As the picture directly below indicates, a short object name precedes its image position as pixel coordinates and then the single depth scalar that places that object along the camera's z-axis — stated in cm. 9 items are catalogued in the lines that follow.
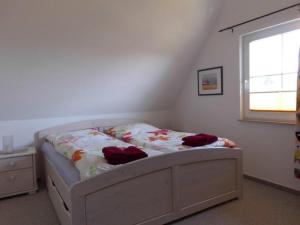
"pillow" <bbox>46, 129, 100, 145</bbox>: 280
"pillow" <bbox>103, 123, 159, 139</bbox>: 321
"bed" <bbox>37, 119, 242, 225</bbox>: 172
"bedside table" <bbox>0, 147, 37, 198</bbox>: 269
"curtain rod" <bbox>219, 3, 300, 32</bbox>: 244
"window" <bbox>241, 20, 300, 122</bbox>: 256
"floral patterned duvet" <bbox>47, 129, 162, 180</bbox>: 182
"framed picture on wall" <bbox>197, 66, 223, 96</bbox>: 335
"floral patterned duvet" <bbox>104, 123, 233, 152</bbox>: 245
